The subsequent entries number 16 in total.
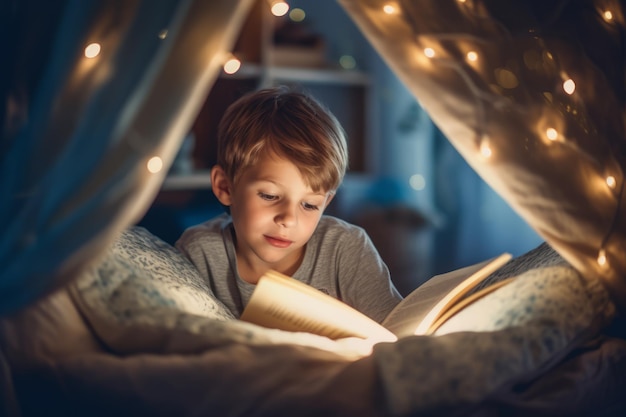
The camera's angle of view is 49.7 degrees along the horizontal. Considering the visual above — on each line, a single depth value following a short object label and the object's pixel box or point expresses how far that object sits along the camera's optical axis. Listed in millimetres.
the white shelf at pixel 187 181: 3648
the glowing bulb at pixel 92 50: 1013
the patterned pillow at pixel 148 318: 1039
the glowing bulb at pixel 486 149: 1172
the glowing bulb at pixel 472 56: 1176
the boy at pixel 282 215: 1555
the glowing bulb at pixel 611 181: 1154
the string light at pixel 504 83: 1170
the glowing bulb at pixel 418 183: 4582
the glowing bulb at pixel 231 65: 1147
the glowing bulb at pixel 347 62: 4504
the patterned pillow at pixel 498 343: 965
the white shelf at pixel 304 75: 3932
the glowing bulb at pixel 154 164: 1045
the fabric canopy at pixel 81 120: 1008
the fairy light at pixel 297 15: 4382
